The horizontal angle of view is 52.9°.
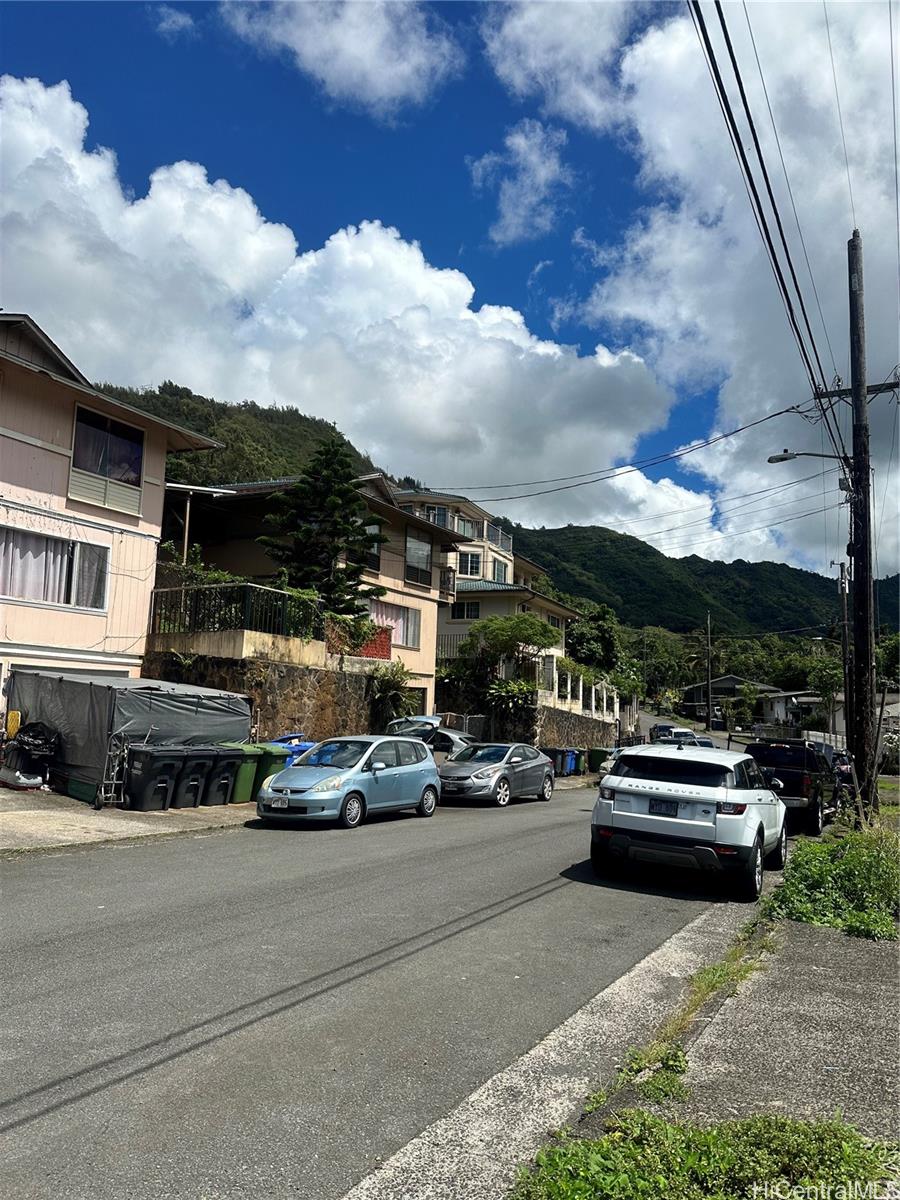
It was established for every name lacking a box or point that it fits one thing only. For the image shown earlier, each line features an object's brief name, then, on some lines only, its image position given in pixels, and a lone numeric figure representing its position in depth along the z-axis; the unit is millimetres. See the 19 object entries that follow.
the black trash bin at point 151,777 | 15273
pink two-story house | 19141
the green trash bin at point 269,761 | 17875
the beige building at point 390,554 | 31750
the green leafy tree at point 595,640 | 60594
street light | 18138
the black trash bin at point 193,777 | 15938
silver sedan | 20172
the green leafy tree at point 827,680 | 66250
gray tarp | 15555
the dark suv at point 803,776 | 16375
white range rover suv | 9672
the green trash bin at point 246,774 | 17250
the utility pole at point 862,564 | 16062
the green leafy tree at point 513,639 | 35469
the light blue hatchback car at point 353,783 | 14414
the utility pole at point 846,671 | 19242
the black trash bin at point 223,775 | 16578
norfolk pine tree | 28531
